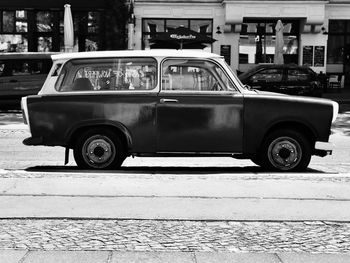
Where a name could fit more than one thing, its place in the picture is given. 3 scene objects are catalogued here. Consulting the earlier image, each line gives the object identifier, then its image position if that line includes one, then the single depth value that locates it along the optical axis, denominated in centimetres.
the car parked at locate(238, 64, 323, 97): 2159
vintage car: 848
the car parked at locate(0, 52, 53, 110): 1952
